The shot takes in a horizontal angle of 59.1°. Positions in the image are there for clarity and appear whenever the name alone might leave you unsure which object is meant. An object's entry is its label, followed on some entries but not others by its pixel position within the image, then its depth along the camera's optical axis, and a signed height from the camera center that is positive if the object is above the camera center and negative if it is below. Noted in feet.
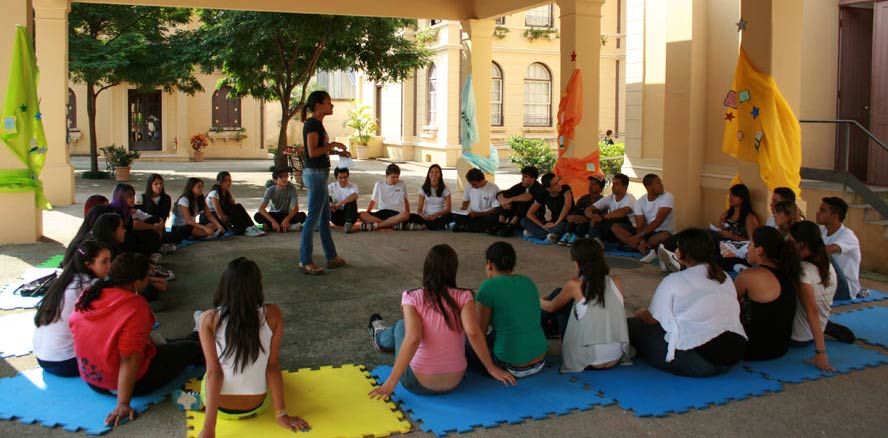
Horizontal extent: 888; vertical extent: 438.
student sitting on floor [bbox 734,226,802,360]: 14.76 -2.48
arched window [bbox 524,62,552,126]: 80.07 +6.41
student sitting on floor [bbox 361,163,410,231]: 32.68 -2.06
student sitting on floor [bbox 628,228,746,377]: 14.01 -2.80
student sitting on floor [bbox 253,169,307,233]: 32.04 -2.17
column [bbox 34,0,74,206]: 38.65 +3.29
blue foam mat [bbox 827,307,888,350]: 17.30 -3.82
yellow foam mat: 12.01 -4.13
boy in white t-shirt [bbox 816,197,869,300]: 20.27 -2.23
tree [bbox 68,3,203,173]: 52.16 +7.41
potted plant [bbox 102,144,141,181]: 56.70 -0.45
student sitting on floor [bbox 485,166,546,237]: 31.32 -1.72
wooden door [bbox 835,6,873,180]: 32.63 +3.92
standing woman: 22.12 -0.32
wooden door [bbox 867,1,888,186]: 31.30 +2.58
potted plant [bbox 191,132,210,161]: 84.79 +1.34
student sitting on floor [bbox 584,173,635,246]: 28.17 -1.88
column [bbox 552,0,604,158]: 33.50 +4.54
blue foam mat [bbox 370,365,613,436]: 12.55 -4.12
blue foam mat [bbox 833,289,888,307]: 20.38 -3.69
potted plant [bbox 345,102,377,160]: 89.61 +3.54
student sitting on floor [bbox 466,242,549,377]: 13.71 -2.72
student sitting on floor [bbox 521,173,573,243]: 30.04 -2.01
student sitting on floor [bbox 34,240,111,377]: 13.30 -2.53
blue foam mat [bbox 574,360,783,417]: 13.26 -4.08
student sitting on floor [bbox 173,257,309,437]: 11.59 -2.89
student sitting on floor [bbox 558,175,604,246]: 29.14 -2.19
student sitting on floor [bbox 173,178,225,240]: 28.81 -2.09
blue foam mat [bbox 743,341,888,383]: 14.75 -3.98
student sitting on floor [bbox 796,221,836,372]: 15.01 -2.57
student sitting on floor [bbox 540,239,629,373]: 14.38 -2.92
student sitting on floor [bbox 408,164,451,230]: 33.12 -2.02
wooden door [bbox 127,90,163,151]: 84.99 +3.80
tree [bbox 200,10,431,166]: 48.44 +7.41
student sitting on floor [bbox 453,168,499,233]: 32.42 -2.01
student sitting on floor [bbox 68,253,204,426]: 12.39 -2.83
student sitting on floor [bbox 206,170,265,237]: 30.19 -2.11
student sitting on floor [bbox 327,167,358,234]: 32.60 -1.83
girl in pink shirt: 12.91 -2.89
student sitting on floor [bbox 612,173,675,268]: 26.43 -2.11
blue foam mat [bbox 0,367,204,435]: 12.27 -4.07
